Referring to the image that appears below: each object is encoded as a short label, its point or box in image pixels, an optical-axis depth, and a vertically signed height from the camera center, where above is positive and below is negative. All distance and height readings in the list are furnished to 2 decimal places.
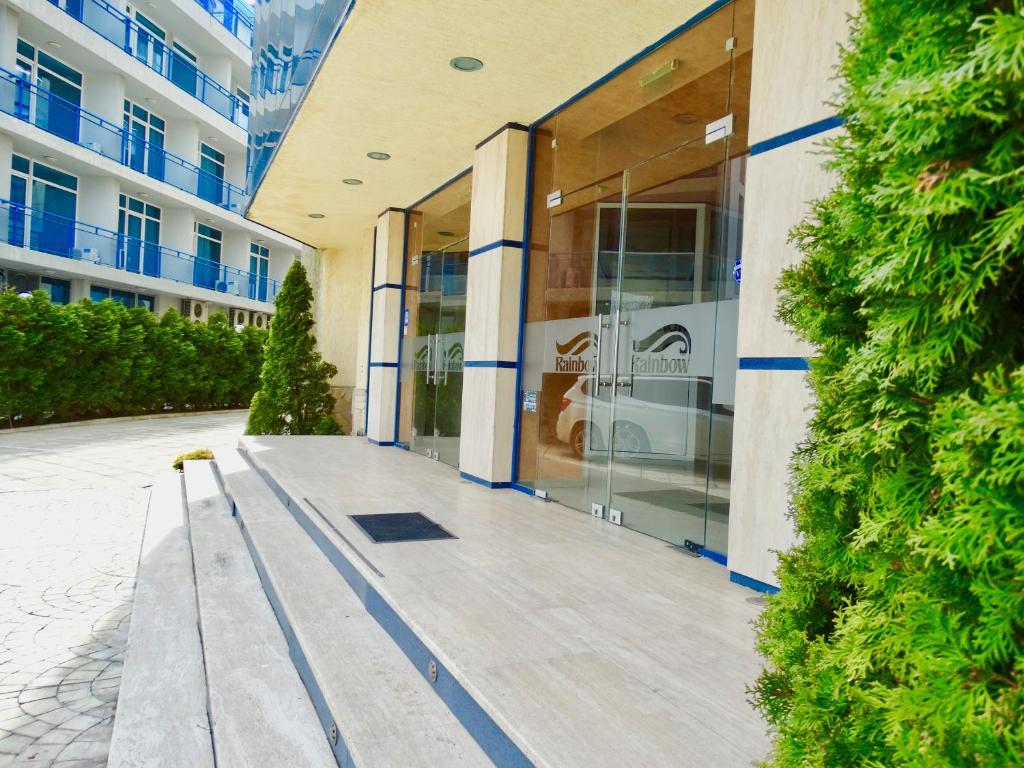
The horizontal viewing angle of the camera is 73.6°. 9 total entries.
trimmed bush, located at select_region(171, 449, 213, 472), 9.75 -1.39
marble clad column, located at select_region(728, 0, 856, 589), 3.58 +0.82
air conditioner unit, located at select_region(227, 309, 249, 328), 29.65 +1.95
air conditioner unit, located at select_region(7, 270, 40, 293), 19.03 +1.96
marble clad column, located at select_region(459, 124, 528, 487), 7.19 +0.72
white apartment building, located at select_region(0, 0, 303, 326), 18.83 +6.52
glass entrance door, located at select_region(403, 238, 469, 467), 9.04 +0.28
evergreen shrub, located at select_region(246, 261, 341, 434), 12.54 -0.27
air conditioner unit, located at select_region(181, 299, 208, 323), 26.22 +1.93
